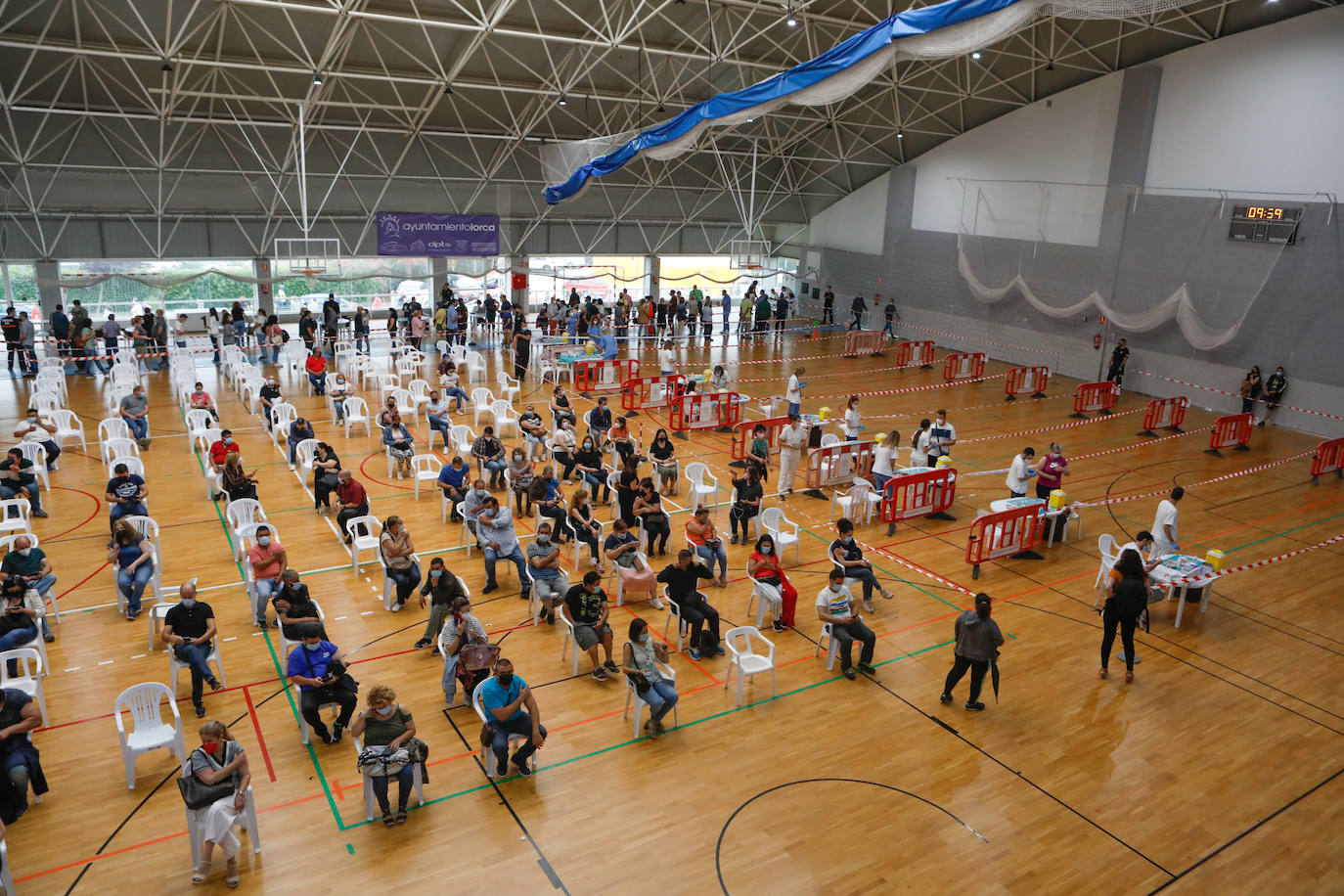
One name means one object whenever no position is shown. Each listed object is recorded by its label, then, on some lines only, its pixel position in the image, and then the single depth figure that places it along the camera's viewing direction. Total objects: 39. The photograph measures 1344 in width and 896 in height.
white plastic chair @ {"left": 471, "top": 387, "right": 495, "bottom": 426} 18.52
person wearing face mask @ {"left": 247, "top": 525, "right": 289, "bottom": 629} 9.95
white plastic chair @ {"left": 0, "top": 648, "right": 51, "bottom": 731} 8.01
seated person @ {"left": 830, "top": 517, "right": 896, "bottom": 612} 10.83
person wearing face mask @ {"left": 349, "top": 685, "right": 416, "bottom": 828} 6.99
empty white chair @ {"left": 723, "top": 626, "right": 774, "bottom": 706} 8.87
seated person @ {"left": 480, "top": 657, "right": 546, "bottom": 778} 7.46
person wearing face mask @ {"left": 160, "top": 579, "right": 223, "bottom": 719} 8.29
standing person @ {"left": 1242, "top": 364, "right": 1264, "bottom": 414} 20.69
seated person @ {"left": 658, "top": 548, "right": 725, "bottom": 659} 9.72
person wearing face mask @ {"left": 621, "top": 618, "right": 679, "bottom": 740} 8.19
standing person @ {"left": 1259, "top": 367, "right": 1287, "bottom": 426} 20.56
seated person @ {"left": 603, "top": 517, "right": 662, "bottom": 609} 10.64
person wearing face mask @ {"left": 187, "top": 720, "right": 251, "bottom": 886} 6.33
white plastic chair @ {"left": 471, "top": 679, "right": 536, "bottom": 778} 7.60
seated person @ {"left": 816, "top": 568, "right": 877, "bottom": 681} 9.52
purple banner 26.91
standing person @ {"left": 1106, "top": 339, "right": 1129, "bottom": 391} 23.80
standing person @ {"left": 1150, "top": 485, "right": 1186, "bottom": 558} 11.42
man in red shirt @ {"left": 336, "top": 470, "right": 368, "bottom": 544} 11.78
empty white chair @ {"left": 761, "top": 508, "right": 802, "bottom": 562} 12.18
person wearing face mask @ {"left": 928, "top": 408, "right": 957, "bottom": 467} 15.08
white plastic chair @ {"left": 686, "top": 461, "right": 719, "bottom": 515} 13.87
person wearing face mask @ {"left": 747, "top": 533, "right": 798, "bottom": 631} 10.30
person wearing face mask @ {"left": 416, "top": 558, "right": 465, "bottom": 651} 9.52
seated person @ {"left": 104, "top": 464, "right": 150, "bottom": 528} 11.29
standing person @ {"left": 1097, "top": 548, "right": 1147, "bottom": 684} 9.23
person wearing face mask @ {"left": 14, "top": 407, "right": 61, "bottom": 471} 14.61
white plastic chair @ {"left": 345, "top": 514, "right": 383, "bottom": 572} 11.43
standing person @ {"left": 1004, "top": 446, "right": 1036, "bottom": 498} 13.45
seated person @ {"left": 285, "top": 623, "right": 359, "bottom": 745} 7.84
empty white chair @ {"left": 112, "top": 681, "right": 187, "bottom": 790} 7.32
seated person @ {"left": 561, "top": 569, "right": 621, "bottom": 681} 9.08
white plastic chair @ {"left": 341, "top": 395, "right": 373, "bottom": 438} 17.75
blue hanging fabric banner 10.20
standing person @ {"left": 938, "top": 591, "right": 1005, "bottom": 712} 8.54
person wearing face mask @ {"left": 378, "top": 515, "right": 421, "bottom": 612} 10.36
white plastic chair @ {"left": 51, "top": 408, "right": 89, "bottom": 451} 15.76
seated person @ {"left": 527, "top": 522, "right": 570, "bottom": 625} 10.15
